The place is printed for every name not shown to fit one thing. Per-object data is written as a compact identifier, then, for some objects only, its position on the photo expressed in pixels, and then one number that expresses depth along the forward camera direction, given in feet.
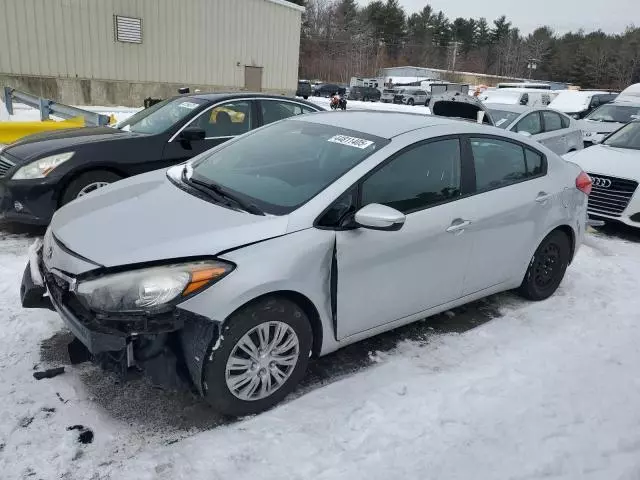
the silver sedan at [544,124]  32.94
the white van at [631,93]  59.58
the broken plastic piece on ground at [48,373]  10.03
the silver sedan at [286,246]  8.55
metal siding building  66.90
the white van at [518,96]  63.67
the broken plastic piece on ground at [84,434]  8.54
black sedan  16.69
